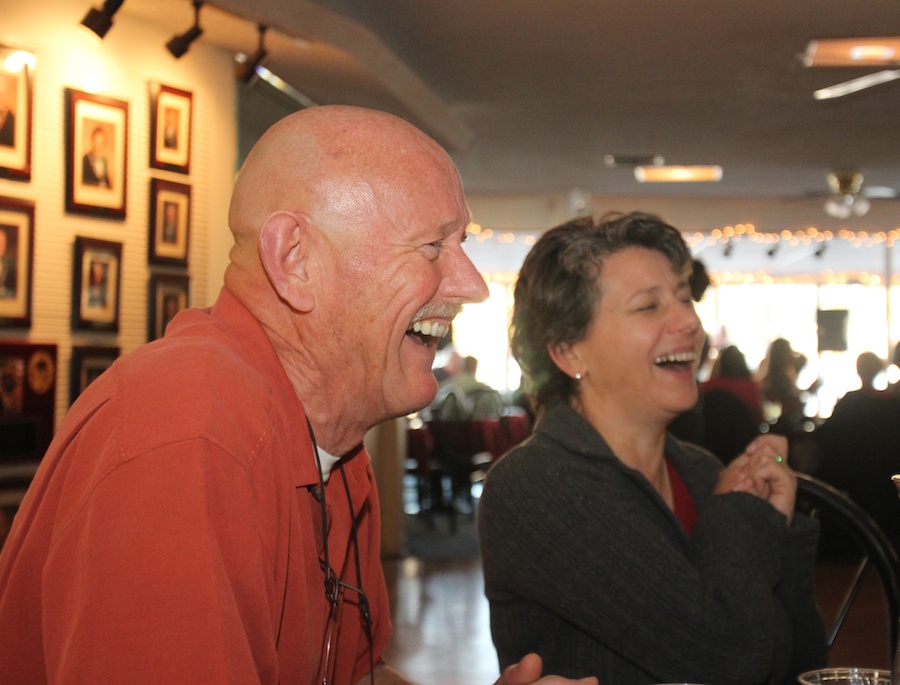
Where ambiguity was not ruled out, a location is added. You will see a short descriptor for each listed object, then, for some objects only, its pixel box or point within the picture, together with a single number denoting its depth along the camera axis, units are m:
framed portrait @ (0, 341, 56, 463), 3.77
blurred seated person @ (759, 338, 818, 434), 8.70
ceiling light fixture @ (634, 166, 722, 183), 10.09
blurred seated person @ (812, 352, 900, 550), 5.33
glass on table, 1.11
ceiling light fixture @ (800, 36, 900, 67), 5.72
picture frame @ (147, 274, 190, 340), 4.45
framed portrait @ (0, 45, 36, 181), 3.66
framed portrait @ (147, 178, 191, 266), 4.43
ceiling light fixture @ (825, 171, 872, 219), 10.08
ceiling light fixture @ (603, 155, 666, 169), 9.45
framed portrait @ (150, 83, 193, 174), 4.41
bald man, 0.89
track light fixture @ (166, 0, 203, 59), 4.11
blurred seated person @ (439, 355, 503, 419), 10.62
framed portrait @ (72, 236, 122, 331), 4.07
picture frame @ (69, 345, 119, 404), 4.07
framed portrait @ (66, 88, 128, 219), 3.99
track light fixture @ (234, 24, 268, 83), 4.50
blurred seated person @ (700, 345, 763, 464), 6.11
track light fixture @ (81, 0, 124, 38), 3.60
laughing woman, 1.71
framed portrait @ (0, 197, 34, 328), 3.72
